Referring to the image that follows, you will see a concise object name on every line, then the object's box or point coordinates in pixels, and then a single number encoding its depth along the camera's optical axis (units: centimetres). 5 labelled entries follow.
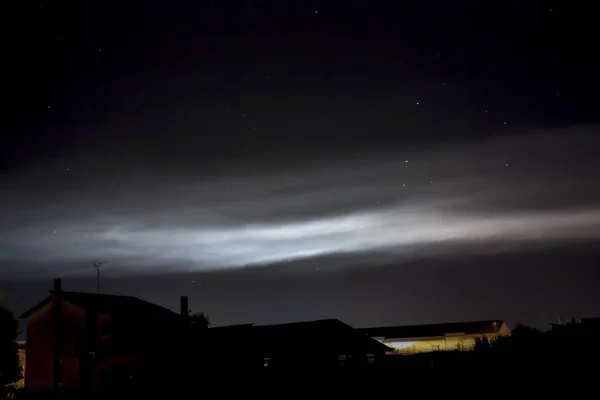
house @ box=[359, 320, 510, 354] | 7106
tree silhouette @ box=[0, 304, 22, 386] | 4756
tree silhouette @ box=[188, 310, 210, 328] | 7376
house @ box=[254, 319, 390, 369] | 4219
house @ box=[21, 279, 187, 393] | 4103
